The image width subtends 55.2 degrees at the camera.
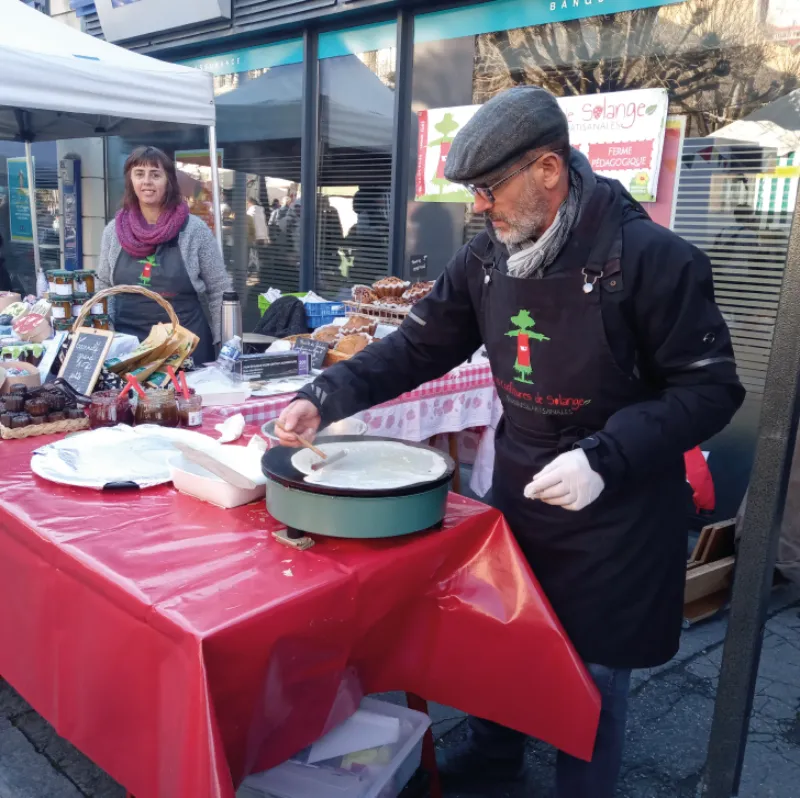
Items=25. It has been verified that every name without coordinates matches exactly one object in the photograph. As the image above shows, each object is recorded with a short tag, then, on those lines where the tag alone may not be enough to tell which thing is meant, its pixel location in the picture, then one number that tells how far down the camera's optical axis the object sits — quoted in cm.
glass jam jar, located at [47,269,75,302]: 326
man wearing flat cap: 158
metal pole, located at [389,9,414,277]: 566
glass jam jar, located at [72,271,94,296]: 333
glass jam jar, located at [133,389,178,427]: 243
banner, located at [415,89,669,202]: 447
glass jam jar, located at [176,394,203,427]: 249
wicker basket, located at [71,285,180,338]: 277
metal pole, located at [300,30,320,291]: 632
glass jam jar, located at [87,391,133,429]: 241
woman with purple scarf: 411
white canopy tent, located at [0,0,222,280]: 423
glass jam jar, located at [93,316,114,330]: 325
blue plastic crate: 460
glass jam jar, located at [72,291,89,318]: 333
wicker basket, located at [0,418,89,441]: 230
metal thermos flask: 350
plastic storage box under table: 180
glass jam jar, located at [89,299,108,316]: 319
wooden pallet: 334
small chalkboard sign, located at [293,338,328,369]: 348
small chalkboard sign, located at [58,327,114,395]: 269
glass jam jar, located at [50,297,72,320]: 329
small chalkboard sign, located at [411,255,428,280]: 506
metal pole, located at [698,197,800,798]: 162
